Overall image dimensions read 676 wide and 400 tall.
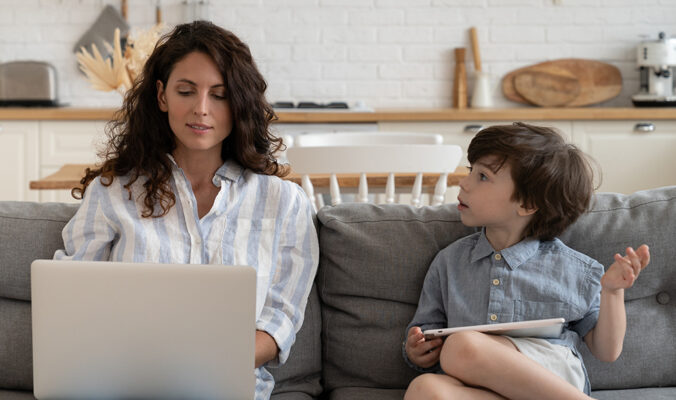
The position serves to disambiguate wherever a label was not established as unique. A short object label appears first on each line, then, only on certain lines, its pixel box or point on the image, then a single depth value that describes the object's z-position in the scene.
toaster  4.23
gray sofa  1.74
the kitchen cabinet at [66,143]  3.97
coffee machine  4.16
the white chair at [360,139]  2.98
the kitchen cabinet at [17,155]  3.97
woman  1.66
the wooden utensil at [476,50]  4.46
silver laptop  1.24
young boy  1.60
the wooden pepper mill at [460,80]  4.43
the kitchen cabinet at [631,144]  3.98
